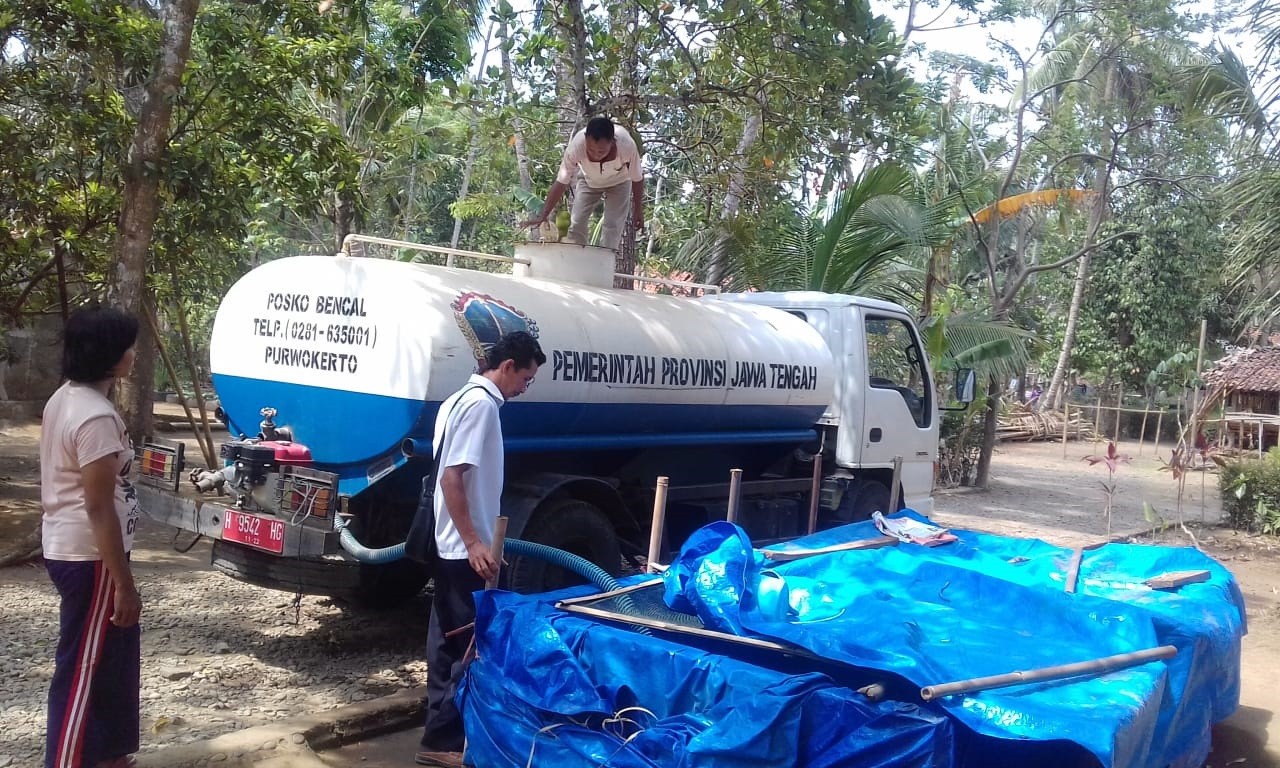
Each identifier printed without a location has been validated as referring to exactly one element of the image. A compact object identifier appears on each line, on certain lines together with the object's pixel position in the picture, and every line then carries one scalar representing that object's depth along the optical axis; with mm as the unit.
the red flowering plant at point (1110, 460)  10209
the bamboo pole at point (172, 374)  7586
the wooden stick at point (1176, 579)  5012
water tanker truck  5062
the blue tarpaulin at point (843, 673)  3199
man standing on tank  7078
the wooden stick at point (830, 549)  5035
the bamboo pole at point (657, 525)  5031
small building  20172
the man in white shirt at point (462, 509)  3990
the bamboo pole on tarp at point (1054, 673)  3160
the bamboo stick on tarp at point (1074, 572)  4926
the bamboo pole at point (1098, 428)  26222
